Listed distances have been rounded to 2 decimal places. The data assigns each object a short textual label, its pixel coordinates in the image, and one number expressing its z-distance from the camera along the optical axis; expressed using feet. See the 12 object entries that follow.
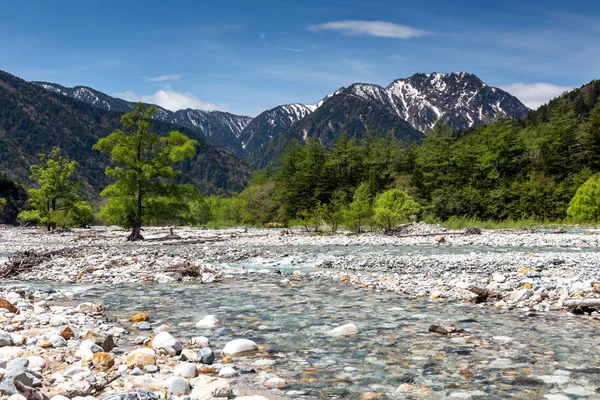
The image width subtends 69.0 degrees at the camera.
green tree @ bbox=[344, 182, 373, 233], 109.19
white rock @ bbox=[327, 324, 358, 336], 20.99
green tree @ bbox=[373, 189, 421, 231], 104.58
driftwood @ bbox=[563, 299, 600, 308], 24.29
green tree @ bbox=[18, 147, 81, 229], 154.81
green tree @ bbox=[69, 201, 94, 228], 168.47
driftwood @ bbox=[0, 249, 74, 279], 44.93
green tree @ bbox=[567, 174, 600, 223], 138.82
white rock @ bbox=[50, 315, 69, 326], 21.03
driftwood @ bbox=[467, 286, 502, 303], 28.73
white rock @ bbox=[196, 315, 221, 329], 22.22
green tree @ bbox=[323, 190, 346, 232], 116.88
